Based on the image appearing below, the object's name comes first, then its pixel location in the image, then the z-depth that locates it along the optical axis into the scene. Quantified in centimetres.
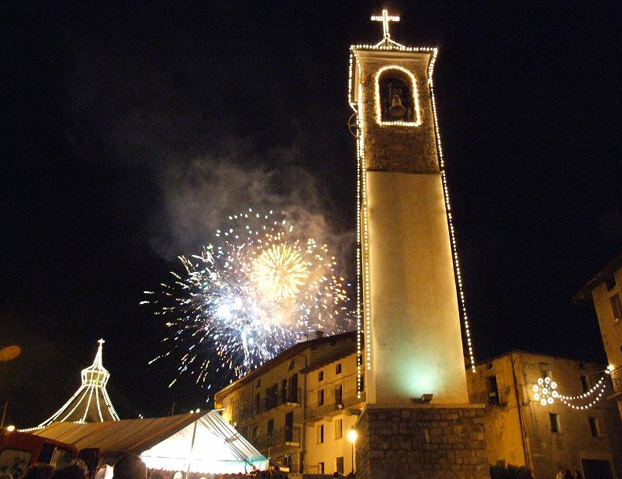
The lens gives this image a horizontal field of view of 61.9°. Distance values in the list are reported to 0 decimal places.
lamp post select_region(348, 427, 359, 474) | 1263
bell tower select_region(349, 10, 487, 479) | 1062
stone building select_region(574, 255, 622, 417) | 1906
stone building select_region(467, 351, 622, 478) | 2084
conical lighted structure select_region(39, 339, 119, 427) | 1905
